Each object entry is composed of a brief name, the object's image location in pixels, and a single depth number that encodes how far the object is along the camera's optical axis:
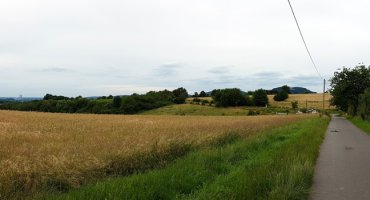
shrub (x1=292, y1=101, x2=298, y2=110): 128.61
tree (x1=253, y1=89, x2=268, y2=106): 134.62
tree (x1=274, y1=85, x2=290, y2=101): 149.10
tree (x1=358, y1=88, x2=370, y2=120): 46.49
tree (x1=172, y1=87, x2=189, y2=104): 159.62
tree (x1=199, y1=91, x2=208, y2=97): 185.62
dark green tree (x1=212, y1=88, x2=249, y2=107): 126.45
